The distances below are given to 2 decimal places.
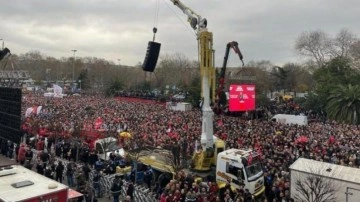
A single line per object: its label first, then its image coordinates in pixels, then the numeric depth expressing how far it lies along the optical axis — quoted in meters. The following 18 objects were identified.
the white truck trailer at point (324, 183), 13.55
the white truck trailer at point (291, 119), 35.59
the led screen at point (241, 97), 30.66
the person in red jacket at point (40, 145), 22.23
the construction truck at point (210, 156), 15.77
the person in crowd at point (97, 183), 16.06
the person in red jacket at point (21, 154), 19.86
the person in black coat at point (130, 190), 14.43
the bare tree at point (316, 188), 13.87
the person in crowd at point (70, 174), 17.08
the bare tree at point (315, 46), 73.38
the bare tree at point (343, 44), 71.38
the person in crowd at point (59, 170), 17.25
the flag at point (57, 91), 46.28
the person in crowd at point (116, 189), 14.61
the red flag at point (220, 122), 31.36
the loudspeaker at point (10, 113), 15.98
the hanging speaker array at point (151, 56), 19.95
